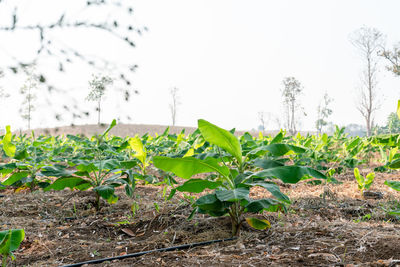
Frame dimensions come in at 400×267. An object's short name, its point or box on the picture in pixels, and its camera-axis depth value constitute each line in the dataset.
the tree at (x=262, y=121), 67.81
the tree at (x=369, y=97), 36.72
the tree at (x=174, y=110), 63.28
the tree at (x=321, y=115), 51.93
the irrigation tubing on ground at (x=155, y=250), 2.04
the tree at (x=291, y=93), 49.44
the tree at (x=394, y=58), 29.73
